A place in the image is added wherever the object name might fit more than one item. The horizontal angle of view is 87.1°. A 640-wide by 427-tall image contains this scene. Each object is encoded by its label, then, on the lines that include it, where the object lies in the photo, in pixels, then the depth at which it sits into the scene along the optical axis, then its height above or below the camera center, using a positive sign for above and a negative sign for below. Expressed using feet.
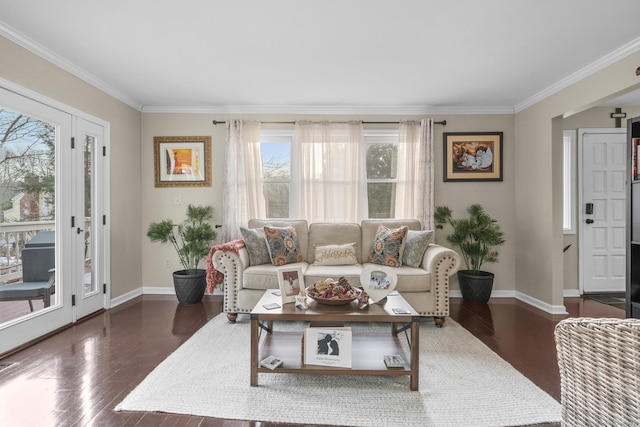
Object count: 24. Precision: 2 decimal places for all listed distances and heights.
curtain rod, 14.57 +3.84
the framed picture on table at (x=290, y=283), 7.76 -1.70
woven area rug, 6.01 -3.64
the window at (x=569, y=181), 14.67 +1.28
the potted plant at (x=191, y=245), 13.10 -1.35
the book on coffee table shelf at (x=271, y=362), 6.88 -3.13
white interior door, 14.65 -0.21
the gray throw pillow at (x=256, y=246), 11.75 -1.21
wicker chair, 2.87 -1.49
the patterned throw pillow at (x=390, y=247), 11.79 -1.30
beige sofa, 10.62 -2.13
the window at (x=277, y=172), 14.82 +1.74
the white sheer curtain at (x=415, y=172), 14.25 +1.67
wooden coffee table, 6.78 -3.13
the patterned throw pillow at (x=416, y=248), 11.54 -1.27
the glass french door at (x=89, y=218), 11.02 -0.22
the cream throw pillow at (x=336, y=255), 12.00 -1.58
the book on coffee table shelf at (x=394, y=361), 6.81 -3.10
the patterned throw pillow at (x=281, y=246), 11.91 -1.23
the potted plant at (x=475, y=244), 13.11 -1.35
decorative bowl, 7.39 -1.97
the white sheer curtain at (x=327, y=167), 14.35 +1.90
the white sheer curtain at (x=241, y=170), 14.29 +1.76
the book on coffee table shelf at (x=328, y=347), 6.79 -2.76
